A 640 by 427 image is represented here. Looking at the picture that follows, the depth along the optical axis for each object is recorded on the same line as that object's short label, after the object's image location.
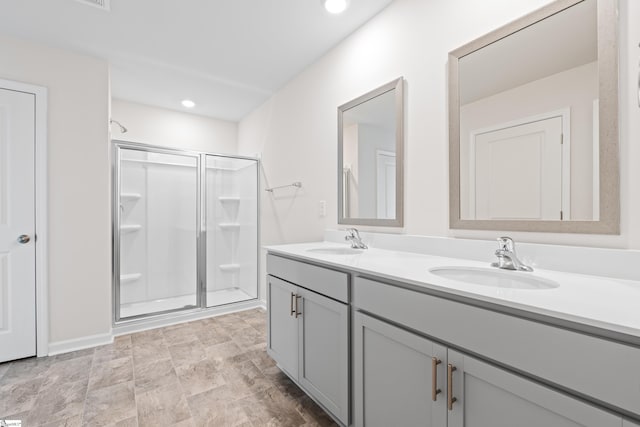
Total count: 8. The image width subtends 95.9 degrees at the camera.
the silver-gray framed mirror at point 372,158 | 1.75
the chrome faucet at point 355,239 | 1.91
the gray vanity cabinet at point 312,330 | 1.33
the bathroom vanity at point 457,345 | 0.63
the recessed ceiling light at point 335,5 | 1.78
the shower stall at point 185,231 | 3.03
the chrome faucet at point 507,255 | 1.15
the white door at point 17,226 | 2.09
